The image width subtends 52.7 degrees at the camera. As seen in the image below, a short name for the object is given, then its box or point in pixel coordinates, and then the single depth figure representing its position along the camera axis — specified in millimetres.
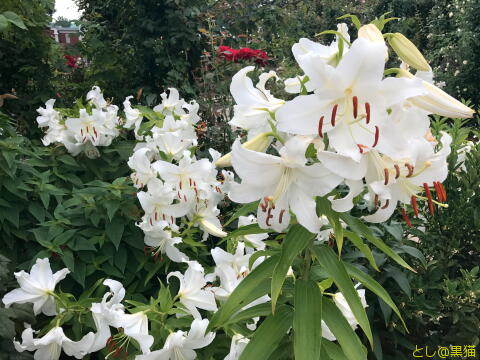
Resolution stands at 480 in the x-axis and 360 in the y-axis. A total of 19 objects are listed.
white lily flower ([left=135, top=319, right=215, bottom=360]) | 1268
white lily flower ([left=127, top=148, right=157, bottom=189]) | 1782
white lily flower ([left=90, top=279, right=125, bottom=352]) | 1266
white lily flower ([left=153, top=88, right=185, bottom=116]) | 2437
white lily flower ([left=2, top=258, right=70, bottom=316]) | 1457
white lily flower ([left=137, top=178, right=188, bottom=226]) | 1743
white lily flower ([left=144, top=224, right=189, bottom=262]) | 1742
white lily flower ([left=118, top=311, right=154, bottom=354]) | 1232
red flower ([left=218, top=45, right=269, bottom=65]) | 3193
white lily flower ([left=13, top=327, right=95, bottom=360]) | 1369
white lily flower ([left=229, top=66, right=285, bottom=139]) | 1055
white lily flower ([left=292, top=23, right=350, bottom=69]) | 925
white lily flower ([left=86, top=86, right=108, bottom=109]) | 2354
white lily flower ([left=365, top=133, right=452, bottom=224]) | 877
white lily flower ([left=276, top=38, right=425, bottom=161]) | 794
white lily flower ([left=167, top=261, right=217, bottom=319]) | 1404
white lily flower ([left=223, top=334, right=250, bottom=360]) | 1316
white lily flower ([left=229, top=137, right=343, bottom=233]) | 892
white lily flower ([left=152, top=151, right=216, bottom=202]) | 1741
